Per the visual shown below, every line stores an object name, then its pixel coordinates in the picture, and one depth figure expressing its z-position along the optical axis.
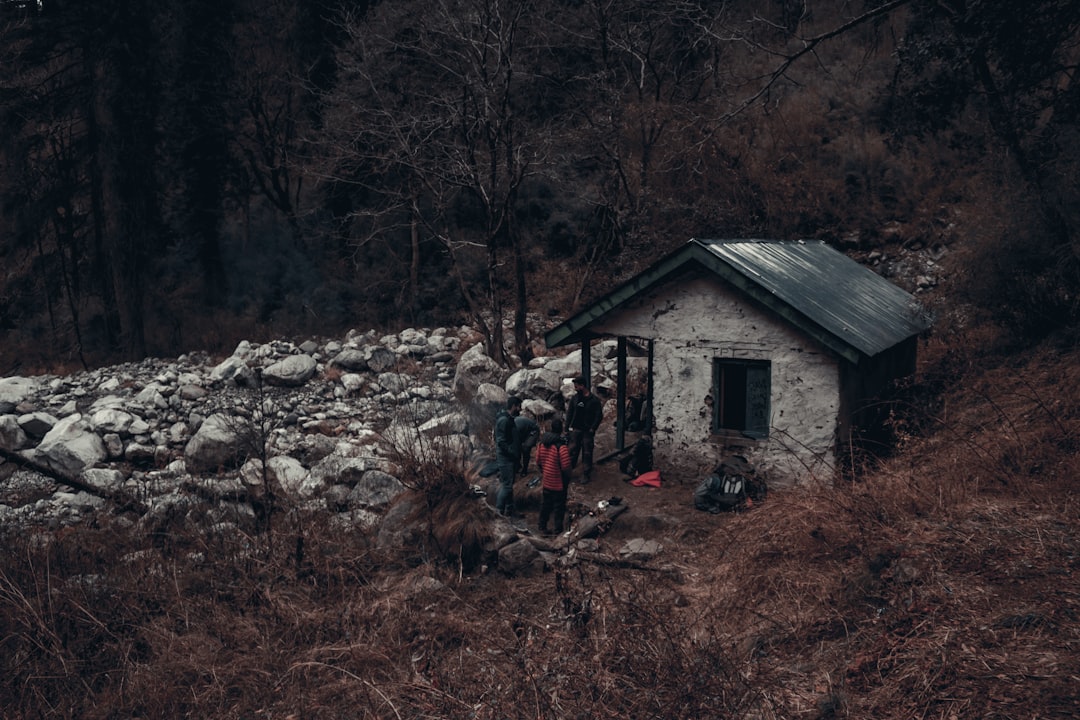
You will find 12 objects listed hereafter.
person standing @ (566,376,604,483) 12.54
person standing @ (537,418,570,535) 10.67
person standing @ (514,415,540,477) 11.78
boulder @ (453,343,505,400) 18.84
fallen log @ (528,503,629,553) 10.40
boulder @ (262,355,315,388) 19.84
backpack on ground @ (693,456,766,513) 11.25
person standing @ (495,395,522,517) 11.53
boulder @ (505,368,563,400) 17.05
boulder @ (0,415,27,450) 15.75
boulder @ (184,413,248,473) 14.09
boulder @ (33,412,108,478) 14.62
